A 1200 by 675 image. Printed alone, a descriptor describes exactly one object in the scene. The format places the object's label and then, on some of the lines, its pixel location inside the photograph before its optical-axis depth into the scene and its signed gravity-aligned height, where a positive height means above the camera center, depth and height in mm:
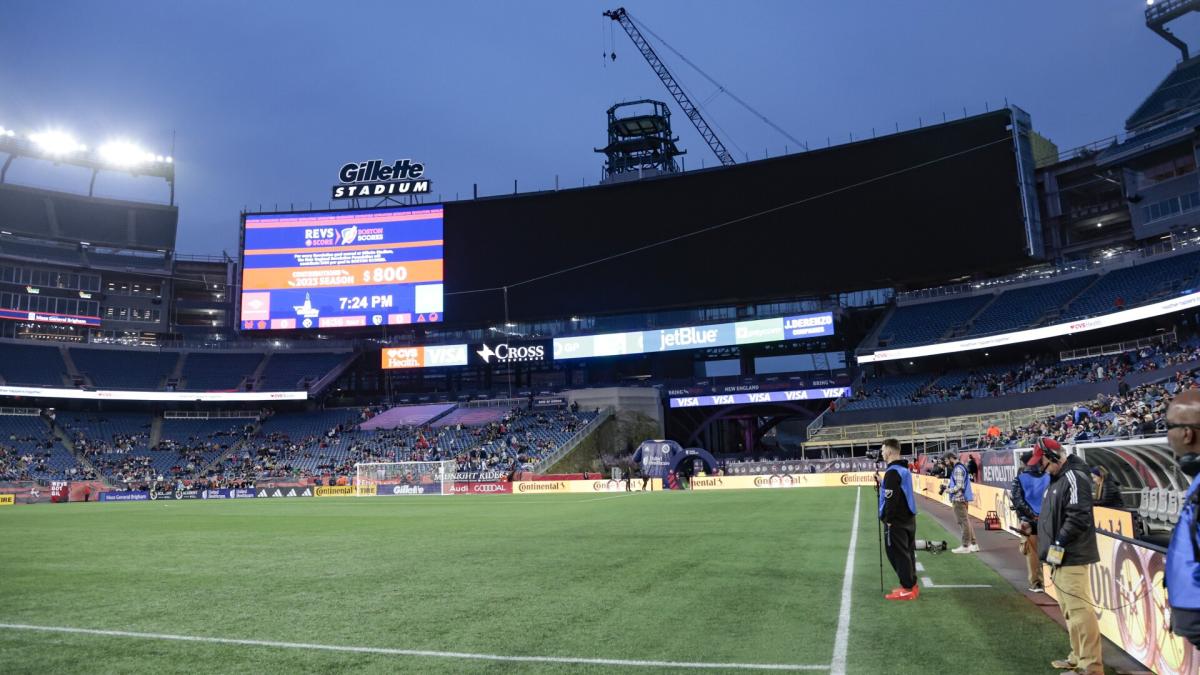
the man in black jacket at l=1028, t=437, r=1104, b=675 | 6895 -1030
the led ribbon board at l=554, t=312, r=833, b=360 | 62562 +8871
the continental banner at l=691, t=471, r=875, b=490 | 46531 -2171
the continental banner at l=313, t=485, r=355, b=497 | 54594 -2162
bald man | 3795 -645
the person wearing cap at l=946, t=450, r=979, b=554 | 16156 -1243
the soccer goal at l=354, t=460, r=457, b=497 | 54538 -1462
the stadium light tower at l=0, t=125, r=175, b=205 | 72812 +29294
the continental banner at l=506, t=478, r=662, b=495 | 50656 -2275
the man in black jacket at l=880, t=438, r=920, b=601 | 10336 -1093
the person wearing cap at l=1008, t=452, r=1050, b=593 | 9711 -683
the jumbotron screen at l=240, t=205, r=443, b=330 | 70562 +16618
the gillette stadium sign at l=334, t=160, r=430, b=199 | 74438 +25676
